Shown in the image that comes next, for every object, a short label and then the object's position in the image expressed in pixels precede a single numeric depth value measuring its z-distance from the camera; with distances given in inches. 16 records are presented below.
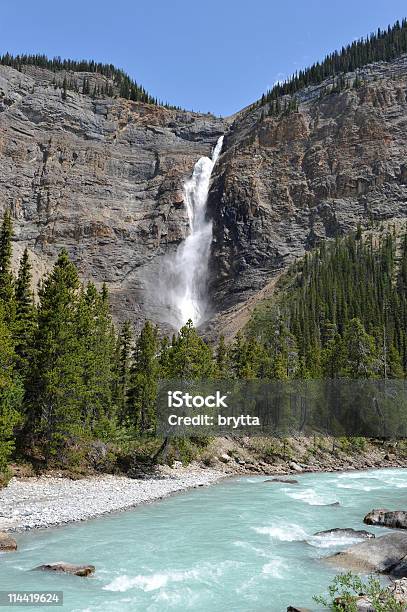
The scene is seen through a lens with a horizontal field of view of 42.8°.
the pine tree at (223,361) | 2092.5
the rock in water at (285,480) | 1462.5
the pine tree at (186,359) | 1437.0
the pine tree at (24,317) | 1302.9
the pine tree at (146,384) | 1583.4
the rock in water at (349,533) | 823.7
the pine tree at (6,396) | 938.1
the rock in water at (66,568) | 612.7
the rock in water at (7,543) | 681.6
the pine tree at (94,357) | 1384.1
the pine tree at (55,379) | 1182.9
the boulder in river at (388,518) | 917.8
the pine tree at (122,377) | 2244.1
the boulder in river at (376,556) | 650.0
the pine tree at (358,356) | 2377.0
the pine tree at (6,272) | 1267.2
